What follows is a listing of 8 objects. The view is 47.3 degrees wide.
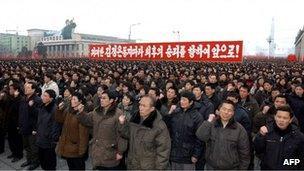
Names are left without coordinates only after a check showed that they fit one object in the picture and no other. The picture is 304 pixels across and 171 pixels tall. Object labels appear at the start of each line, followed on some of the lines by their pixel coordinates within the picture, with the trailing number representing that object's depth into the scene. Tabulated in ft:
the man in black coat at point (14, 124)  23.49
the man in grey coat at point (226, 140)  13.83
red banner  76.07
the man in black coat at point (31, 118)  21.24
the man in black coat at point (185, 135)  16.20
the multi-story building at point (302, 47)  158.96
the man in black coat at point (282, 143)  13.02
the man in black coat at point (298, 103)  24.02
